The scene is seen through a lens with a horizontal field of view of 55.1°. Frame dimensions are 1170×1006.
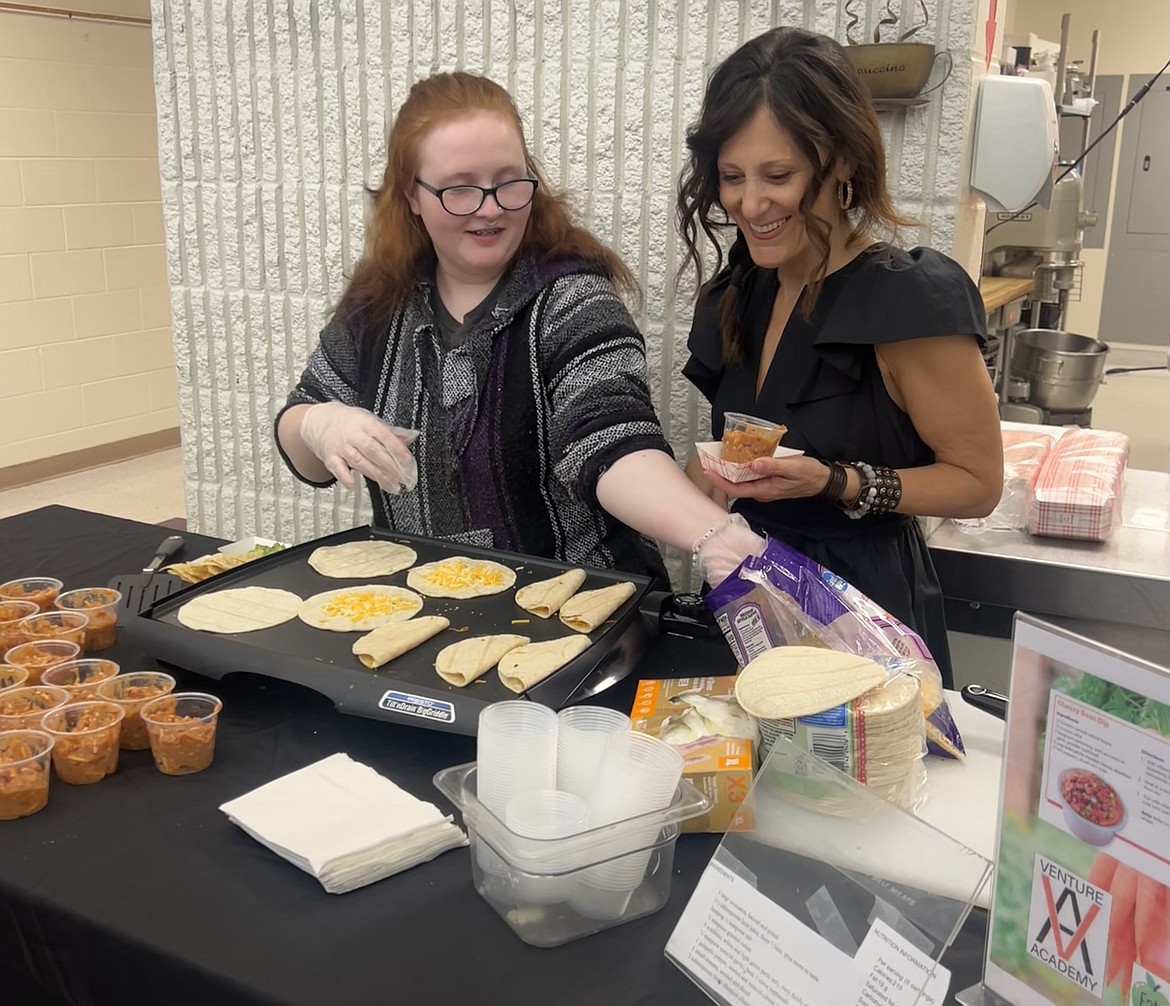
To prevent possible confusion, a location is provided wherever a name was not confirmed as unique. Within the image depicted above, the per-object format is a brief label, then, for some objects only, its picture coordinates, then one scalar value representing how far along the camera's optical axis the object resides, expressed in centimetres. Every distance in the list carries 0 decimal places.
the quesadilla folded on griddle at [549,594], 157
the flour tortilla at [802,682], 112
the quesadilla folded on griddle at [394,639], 141
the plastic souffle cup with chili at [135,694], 133
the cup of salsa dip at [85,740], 126
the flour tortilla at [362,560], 173
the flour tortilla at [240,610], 151
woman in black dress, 167
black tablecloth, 98
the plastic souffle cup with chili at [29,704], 129
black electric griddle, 132
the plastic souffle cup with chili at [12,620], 154
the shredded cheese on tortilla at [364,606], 155
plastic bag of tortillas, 127
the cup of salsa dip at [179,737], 129
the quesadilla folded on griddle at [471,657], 137
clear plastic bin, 98
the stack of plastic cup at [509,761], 106
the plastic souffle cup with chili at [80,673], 139
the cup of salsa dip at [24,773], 120
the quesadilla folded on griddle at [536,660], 134
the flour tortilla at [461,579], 165
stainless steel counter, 215
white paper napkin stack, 110
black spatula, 172
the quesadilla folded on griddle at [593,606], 151
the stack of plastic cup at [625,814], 101
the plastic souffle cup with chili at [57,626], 156
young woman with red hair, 187
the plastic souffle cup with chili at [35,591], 171
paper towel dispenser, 212
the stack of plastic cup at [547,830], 98
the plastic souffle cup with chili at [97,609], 162
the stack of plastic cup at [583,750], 108
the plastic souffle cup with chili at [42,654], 146
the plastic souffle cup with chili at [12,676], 139
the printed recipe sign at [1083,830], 75
